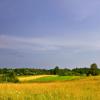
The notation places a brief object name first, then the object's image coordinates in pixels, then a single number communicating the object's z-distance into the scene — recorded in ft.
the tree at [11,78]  113.42
